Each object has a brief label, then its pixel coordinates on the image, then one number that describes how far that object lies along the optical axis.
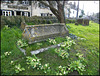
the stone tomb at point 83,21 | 15.54
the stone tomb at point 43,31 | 4.63
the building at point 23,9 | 18.30
